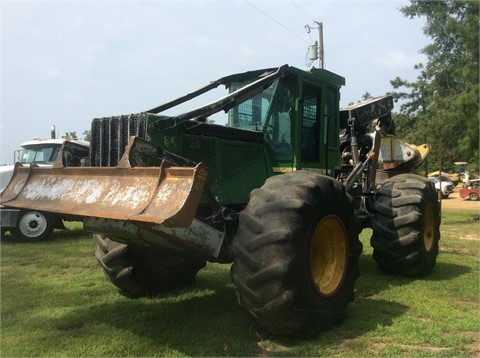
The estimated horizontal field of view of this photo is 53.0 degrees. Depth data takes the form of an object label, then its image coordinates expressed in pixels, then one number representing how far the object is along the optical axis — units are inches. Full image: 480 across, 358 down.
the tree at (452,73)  632.4
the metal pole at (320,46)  817.5
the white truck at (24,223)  403.2
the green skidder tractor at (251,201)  151.9
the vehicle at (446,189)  1248.8
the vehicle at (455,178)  1616.6
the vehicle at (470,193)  1146.0
